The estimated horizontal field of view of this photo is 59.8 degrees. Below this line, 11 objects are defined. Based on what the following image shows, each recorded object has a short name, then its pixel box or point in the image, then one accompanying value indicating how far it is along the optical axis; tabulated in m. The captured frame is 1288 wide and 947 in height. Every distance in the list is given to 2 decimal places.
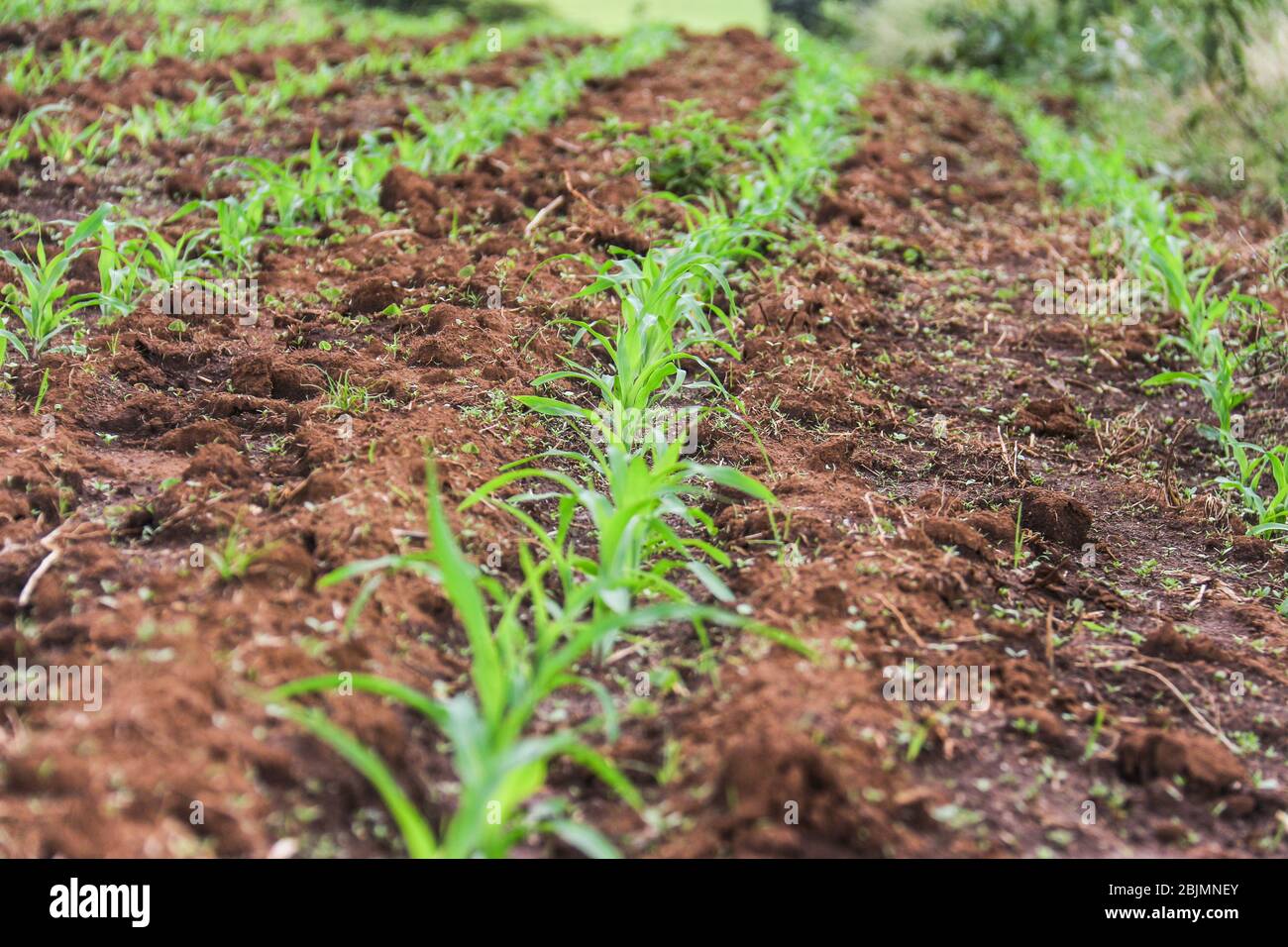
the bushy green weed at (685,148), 5.04
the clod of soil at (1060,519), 2.94
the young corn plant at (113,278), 3.48
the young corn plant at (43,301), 3.23
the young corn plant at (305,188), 4.30
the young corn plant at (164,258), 3.65
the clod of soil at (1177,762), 2.12
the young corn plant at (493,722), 1.57
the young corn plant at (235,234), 3.94
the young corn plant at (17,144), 4.56
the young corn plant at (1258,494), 3.08
